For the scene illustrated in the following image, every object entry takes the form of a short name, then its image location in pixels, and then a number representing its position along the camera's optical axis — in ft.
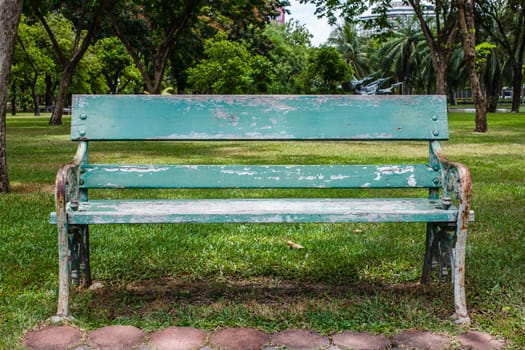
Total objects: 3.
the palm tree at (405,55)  203.21
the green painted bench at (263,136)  11.51
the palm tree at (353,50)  264.11
